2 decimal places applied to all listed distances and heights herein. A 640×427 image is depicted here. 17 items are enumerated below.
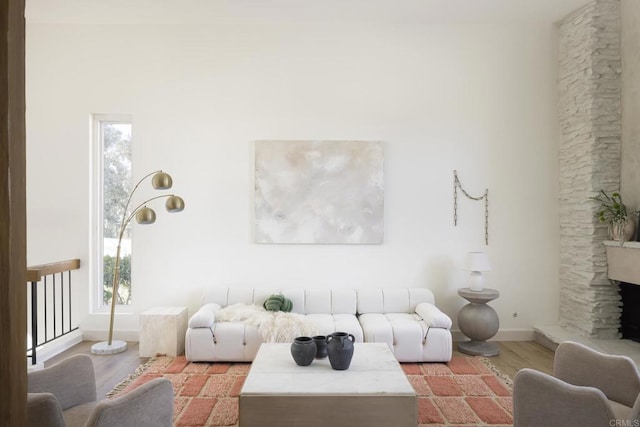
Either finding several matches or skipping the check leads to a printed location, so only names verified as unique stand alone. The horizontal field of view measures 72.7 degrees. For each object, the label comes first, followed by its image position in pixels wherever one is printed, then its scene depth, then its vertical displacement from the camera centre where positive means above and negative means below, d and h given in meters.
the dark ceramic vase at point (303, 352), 2.84 -0.90
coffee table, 2.40 -1.06
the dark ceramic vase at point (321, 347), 2.98 -0.91
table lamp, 4.46 -0.55
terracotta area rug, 2.94 -1.39
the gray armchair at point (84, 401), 1.71 -0.82
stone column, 4.41 +0.66
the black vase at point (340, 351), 2.76 -0.87
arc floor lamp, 4.23 -0.04
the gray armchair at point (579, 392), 1.87 -0.85
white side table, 4.27 -1.19
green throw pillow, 4.37 -0.91
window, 5.00 +0.19
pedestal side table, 4.35 -1.11
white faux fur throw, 3.88 -1.00
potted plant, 4.13 -0.03
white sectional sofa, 4.02 -1.11
